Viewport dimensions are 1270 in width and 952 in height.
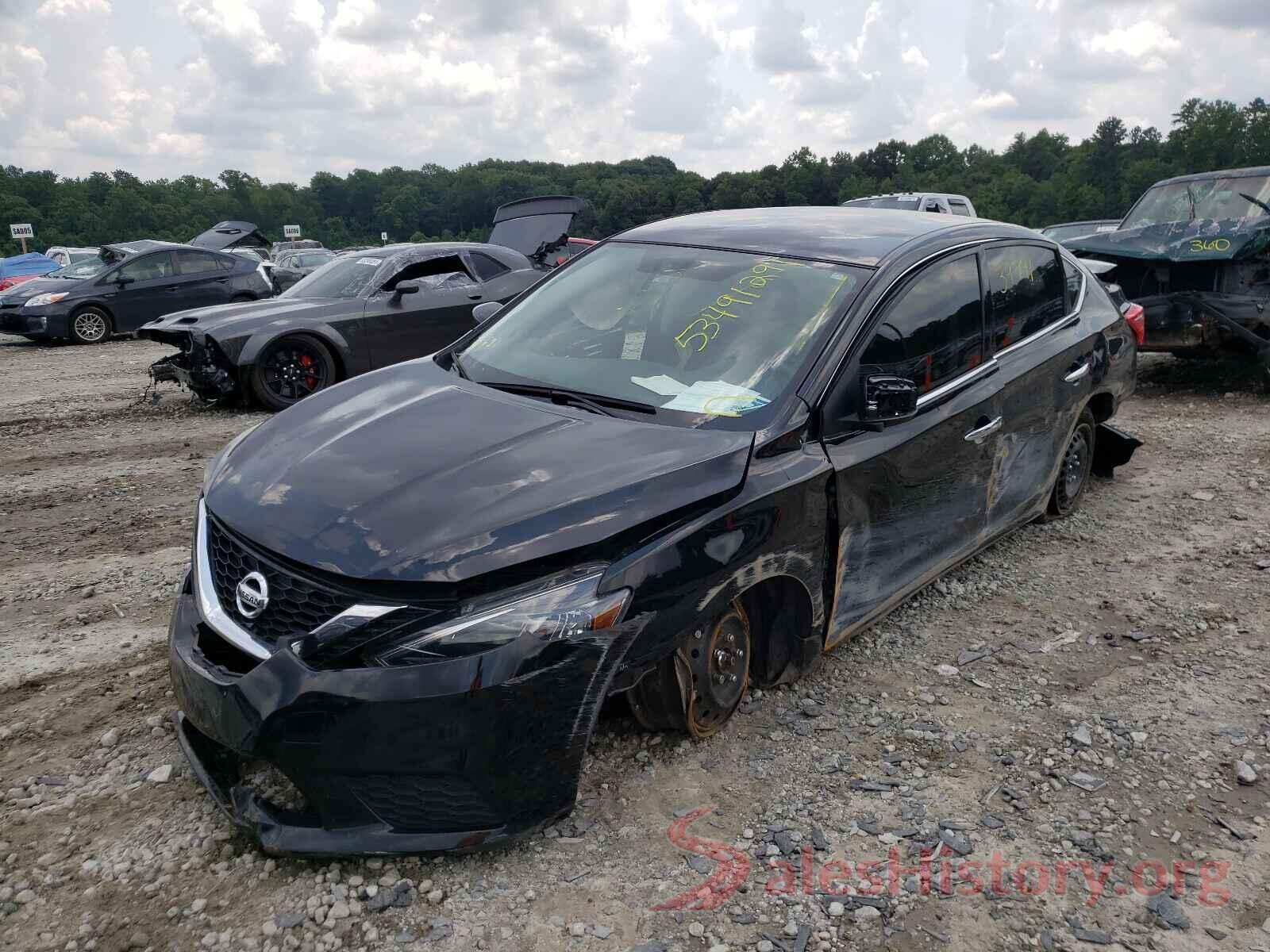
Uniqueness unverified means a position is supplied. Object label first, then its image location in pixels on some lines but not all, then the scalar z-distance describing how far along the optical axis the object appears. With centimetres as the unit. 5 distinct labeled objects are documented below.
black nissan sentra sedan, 245
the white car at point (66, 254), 2684
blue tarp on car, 2344
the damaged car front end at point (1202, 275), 834
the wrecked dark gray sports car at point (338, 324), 866
